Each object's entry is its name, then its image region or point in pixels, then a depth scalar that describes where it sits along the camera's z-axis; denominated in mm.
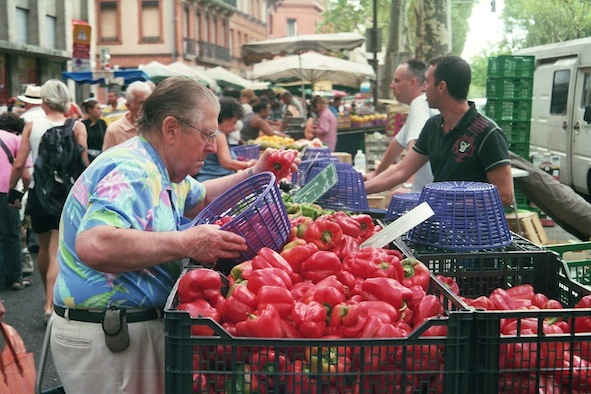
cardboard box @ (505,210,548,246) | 7566
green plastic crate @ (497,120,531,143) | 11914
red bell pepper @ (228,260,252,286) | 2666
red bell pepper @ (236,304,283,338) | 2314
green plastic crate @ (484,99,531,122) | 11938
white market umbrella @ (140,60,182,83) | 22172
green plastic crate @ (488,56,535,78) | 11812
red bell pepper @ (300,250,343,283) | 2832
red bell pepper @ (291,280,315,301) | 2672
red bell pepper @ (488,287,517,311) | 2744
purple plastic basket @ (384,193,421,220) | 4449
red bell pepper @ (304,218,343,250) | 3000
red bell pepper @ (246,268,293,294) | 2559
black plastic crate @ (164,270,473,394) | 2184
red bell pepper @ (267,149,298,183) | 3801
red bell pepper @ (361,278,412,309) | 2564
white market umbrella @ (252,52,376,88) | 19594
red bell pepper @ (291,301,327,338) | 2355
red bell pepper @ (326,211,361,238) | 3340
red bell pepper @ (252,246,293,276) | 2700
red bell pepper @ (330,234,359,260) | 3057
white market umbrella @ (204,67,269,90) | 29298
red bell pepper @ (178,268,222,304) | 2500
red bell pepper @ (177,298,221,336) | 2392
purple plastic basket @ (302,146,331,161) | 7873
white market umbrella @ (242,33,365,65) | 19047
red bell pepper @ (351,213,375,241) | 3463
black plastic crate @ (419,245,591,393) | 2217
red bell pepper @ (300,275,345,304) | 2547
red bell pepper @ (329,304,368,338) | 2365
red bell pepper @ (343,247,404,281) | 2717
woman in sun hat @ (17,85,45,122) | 9438
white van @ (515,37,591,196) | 12680
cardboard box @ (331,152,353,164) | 11570
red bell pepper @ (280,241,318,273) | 2885
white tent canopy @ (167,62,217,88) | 24239
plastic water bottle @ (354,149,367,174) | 10434
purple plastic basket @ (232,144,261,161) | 9406
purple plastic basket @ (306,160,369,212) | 4977
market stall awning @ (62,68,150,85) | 20125
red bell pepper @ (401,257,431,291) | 2754
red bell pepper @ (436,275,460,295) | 2953
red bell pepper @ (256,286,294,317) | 2469
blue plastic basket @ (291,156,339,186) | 6052
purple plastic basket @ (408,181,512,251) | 3393
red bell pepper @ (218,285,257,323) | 2449
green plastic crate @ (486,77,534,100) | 11866
